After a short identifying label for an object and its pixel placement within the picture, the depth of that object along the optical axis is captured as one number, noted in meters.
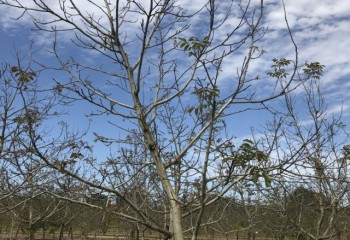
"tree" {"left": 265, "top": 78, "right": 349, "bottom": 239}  5.88
